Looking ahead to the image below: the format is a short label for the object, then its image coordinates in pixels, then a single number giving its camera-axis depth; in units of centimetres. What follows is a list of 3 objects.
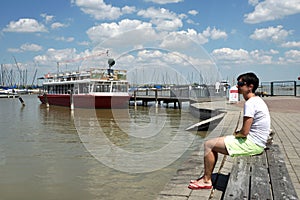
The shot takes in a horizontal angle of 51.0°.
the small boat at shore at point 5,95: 8462
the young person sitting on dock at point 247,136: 383
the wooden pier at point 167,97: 3547
